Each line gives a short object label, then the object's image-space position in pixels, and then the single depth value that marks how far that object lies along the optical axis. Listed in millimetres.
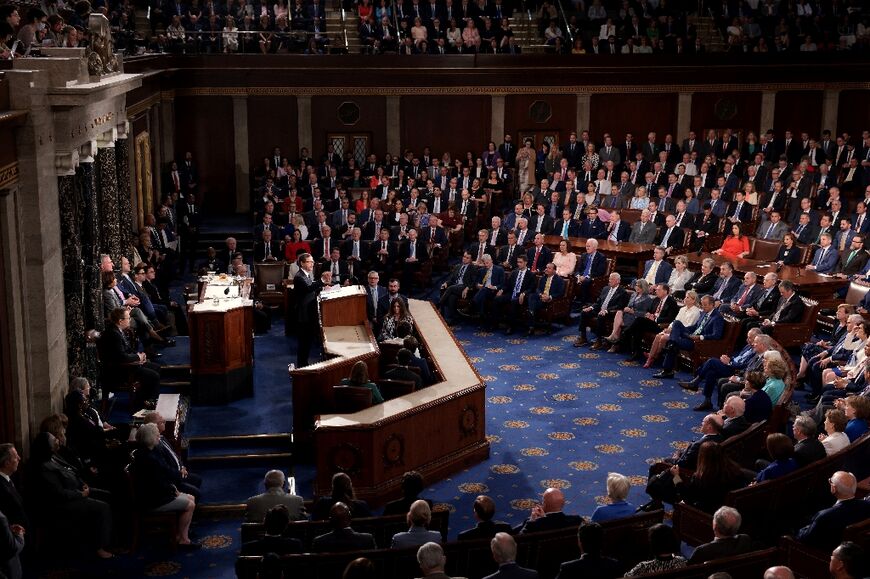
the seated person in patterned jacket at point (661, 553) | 6680
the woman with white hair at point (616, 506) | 7777
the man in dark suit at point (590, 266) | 16328
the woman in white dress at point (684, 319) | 13539
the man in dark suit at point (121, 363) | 11461
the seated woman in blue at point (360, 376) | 10172
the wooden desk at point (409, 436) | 9820
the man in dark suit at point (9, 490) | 7703
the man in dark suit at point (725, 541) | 6875
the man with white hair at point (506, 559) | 6453
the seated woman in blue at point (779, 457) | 8273
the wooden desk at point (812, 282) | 14734
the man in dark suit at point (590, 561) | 6602
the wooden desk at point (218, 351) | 12133
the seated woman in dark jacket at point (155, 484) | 8758
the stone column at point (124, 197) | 15422
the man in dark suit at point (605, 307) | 14961
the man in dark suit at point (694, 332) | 13258
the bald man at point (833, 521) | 7230
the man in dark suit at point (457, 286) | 16250
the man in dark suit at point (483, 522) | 7340
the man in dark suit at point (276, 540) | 7137
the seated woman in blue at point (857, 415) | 9078
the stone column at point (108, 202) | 13617
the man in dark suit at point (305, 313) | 13188
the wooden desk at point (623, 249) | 17125
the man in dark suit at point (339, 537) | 7168
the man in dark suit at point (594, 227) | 18047
